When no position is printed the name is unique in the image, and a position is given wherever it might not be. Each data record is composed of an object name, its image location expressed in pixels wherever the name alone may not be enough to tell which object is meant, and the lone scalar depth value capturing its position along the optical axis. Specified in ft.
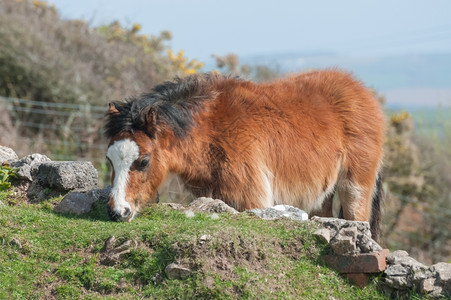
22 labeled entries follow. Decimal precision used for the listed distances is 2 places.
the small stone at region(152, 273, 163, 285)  39.88
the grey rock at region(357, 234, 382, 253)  42.22
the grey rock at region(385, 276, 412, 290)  41.11
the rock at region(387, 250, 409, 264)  42.65
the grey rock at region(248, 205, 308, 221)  47.49
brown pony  51.21
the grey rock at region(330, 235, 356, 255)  41.81
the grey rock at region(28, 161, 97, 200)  53.06
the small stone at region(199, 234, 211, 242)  40.55
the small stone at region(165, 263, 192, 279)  39.40
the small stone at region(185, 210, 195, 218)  47.28
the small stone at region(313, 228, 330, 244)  42.65
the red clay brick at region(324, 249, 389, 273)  41.60
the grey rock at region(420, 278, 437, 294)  40.06
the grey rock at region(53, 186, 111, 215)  49.47
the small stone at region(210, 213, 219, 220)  46.57
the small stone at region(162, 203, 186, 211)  49.31
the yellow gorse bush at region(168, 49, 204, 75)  144.26
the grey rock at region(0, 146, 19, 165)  57.88
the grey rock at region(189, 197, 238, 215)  48.93
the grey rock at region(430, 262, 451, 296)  40.01
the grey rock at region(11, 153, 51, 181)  54.24
